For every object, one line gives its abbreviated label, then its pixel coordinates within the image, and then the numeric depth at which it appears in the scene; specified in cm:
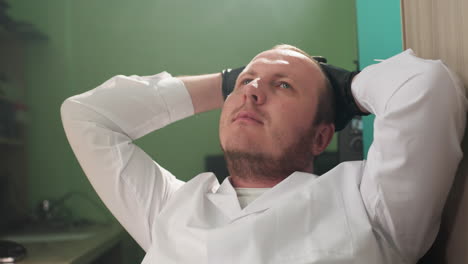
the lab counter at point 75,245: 125
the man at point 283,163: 57
